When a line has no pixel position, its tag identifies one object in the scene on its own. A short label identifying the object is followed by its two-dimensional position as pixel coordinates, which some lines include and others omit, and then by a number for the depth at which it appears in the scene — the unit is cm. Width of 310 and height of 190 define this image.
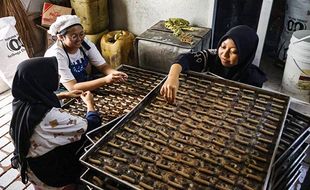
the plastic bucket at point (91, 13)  318
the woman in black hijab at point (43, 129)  143
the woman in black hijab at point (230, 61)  185
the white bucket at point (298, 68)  225
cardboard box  336
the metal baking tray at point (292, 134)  144
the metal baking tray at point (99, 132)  155
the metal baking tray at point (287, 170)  137
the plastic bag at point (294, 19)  249
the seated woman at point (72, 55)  217
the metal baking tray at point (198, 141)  117
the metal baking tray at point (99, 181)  120
